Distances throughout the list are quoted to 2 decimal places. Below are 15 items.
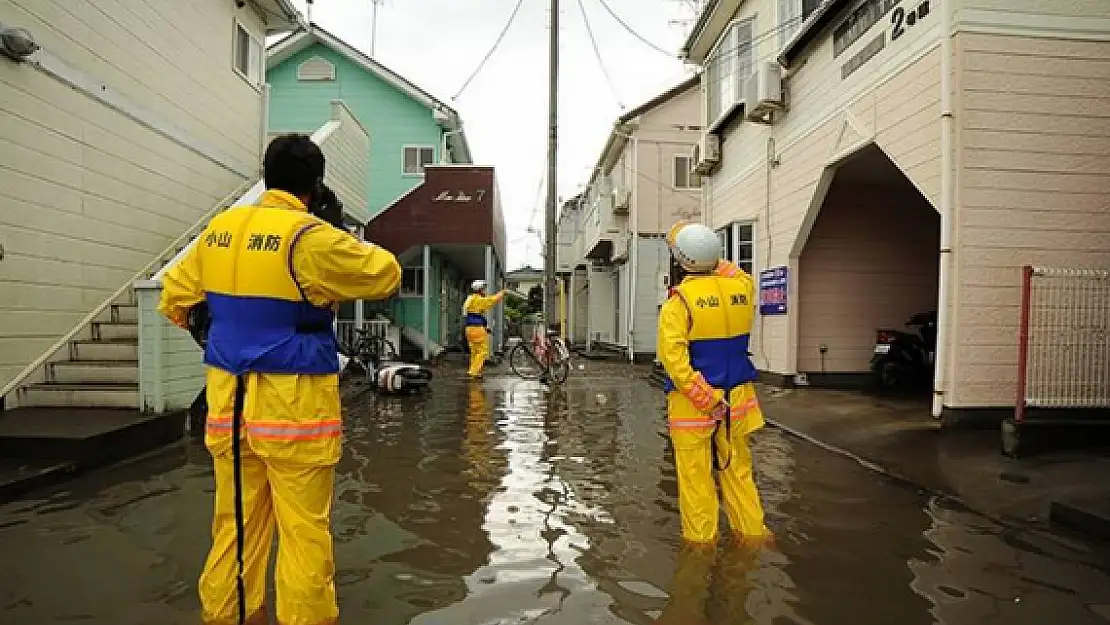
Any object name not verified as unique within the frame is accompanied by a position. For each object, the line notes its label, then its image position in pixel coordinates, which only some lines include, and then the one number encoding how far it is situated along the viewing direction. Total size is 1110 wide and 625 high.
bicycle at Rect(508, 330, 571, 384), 12.86
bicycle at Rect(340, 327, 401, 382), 11.81
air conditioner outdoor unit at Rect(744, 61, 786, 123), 10.77
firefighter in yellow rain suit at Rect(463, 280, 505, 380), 13.32
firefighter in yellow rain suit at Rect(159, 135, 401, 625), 2.53
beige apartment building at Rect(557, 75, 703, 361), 19.73
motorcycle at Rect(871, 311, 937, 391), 10.52
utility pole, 15.27
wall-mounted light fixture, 6.11
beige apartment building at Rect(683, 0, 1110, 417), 6.82
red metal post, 5.90
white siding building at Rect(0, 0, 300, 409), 6.53
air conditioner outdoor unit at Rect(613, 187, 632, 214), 21.11
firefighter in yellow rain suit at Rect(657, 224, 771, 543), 3.65
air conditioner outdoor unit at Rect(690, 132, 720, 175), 14.21
